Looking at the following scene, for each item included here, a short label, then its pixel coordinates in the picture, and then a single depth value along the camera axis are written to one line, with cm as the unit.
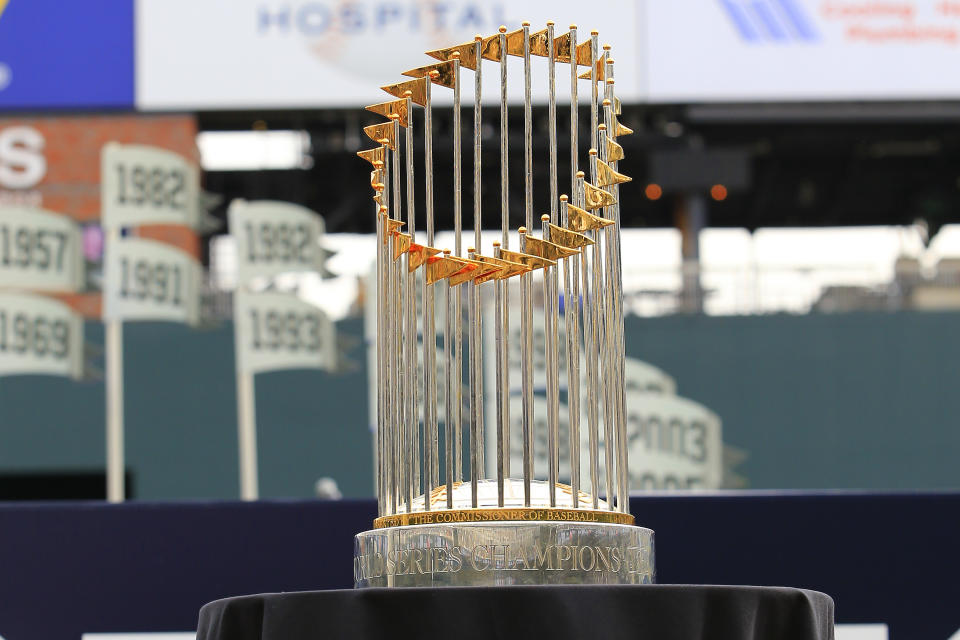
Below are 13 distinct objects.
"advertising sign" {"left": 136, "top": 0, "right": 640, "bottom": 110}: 1406
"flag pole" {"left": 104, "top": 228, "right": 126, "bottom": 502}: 779
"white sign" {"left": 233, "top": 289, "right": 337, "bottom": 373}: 906
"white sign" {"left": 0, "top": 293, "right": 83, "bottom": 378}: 935
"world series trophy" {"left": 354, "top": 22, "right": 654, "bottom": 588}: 260
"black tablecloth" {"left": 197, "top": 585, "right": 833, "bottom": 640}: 224
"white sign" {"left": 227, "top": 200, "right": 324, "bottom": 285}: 867
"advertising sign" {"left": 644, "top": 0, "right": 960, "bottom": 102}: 1420
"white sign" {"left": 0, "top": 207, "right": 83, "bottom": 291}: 853
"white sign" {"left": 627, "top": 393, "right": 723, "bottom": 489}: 906
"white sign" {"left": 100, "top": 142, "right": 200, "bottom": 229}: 836
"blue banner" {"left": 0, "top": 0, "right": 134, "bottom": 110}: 1427
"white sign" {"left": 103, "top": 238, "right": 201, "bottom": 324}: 874
